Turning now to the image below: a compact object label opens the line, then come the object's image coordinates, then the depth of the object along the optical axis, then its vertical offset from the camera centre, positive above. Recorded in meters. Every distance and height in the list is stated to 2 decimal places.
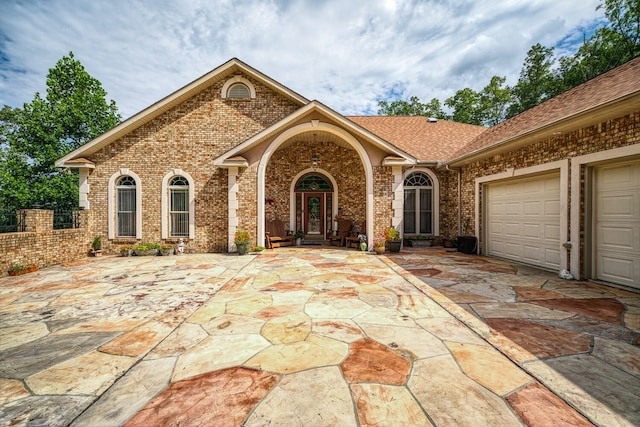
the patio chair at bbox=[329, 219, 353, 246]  11.37 -0.83
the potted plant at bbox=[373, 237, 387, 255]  9.12 -1.15
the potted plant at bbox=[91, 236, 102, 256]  9.23 -1.25
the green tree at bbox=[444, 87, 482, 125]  24.80 +10.40
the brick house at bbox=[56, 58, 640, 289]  5.25 +1.31
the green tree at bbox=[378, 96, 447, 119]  26.56 +11.34
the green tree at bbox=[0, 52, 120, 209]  19.02 +5.87
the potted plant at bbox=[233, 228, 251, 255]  8.91 -1.00
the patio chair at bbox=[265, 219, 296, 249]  10.19 -0.97
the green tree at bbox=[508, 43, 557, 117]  20.38 +11.04
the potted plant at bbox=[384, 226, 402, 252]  9.16 -0.94
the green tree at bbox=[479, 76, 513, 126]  23.45 +10.52
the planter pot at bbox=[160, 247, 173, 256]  9.30 -1.42
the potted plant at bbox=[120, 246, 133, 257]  9.27 -1.38
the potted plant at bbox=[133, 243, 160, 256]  9.24 -1.34
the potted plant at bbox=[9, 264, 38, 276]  6.37 -1.44
